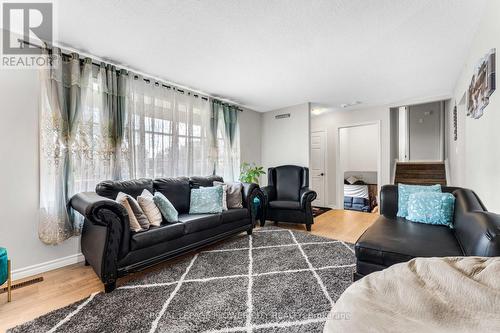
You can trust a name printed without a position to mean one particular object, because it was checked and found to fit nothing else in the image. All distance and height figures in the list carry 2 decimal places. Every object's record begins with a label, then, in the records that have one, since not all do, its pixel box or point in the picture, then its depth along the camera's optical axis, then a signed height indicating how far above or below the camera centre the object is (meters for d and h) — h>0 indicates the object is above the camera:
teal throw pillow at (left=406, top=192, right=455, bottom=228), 2.26 -0.44
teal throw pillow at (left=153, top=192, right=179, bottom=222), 2.61 -0.48
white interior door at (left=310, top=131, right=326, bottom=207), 5.79 +0.04
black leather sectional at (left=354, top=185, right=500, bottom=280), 1.33 -0.59
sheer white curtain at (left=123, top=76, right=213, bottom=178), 3.11 +0.53
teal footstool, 1.75 -0.78
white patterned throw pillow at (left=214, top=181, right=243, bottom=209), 3.45 -0.44
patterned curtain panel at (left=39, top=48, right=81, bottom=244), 2.37 +0.26
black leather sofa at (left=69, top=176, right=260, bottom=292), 1.98 -0.68
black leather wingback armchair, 3.87 -0.56
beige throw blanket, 0.64 -0.44
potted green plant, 4.54 -0.15
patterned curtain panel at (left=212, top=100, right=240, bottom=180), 4.35 +0.50
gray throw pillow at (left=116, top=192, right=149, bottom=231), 2.24 -0.45
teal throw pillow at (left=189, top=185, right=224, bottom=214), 3.08 -0.46
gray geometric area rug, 1.55 -1.07
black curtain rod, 2.33 +1.25
